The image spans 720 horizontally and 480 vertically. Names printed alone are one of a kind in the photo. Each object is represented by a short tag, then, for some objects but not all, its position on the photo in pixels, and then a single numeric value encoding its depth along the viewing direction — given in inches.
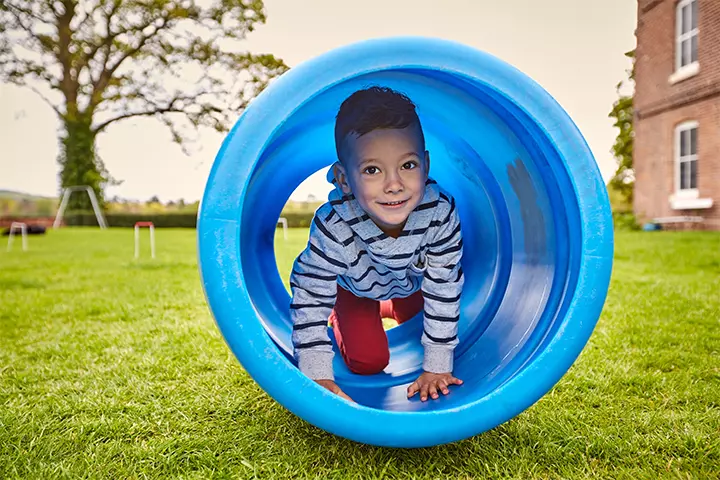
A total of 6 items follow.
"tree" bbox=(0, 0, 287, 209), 786.8
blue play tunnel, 58.8
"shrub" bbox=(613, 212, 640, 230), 534.6
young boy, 76.1
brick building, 459.2
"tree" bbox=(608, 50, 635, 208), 762.2
